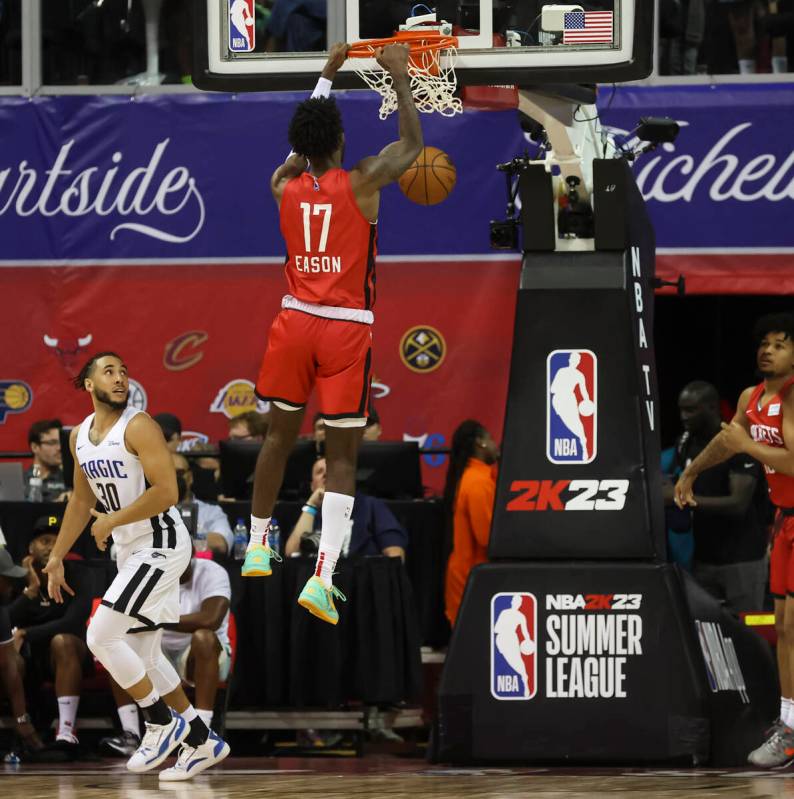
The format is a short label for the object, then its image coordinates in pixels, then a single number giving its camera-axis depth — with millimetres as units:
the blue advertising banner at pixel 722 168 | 26976
